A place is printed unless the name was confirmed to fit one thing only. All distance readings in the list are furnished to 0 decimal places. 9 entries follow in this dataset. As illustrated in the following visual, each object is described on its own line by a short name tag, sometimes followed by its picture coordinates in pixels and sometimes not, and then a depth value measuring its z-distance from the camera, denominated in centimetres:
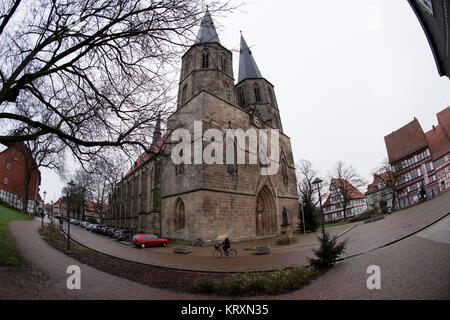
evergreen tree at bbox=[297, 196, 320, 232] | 2423
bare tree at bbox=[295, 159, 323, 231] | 2430
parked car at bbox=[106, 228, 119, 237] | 2502
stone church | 1662
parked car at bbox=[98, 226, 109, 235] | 2683
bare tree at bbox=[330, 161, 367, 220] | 3762
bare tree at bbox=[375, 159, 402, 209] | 3115
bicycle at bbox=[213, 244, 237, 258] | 1138
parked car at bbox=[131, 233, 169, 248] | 1664
